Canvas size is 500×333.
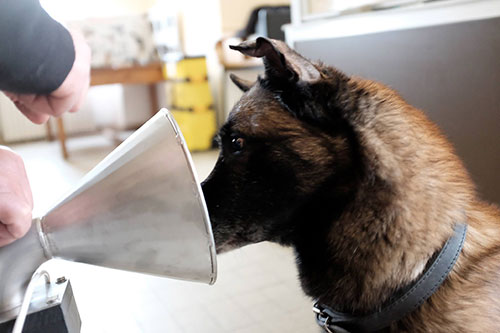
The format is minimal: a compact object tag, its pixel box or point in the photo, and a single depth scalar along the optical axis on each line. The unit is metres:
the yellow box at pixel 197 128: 4.45
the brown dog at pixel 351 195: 0.78
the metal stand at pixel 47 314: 0.54
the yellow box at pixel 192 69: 4.49
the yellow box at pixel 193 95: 4.50
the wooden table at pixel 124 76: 4.73
